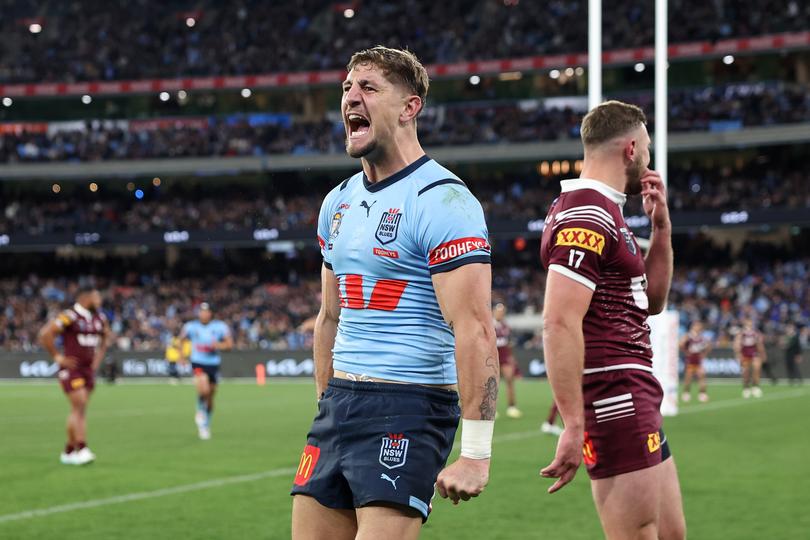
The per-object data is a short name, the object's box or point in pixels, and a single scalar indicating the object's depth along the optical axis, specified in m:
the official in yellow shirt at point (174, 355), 39.81
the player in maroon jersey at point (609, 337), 4.54
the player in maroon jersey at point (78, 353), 14.45
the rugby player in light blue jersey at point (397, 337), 3.92
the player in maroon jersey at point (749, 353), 28.19
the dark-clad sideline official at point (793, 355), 33.41
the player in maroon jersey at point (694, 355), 26.48
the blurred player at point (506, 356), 21.58
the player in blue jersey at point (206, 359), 17.88
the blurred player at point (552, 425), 17.38
